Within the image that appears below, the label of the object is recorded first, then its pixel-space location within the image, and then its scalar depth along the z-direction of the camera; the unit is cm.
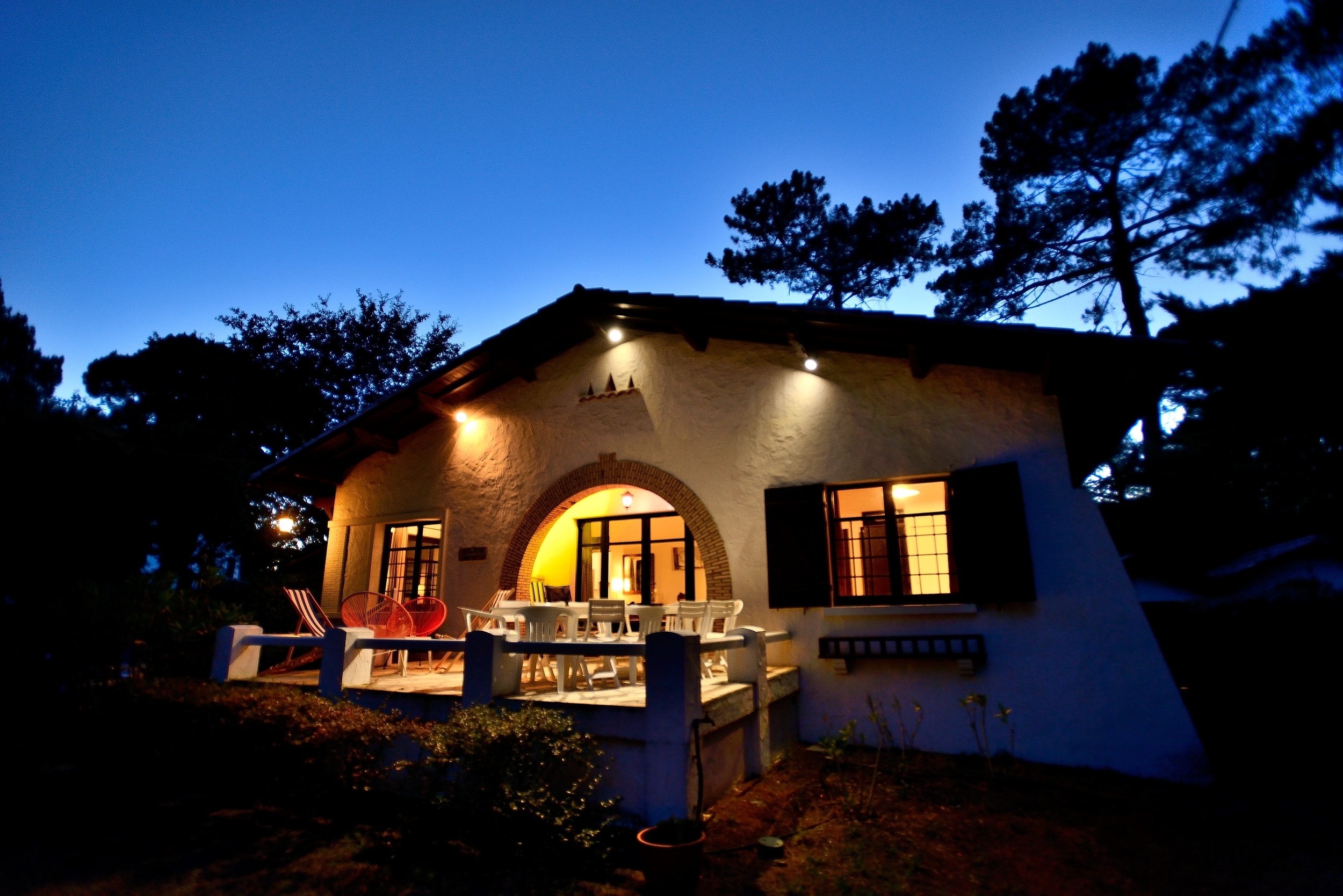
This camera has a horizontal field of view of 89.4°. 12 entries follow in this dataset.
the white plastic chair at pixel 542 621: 623
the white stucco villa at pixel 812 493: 617
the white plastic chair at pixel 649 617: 646
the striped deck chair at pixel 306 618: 730
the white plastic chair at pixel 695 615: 634
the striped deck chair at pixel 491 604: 844
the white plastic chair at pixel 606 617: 616
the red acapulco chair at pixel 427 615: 788
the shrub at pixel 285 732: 457
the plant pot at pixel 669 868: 370
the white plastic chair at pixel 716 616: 655
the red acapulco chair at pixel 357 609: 753
